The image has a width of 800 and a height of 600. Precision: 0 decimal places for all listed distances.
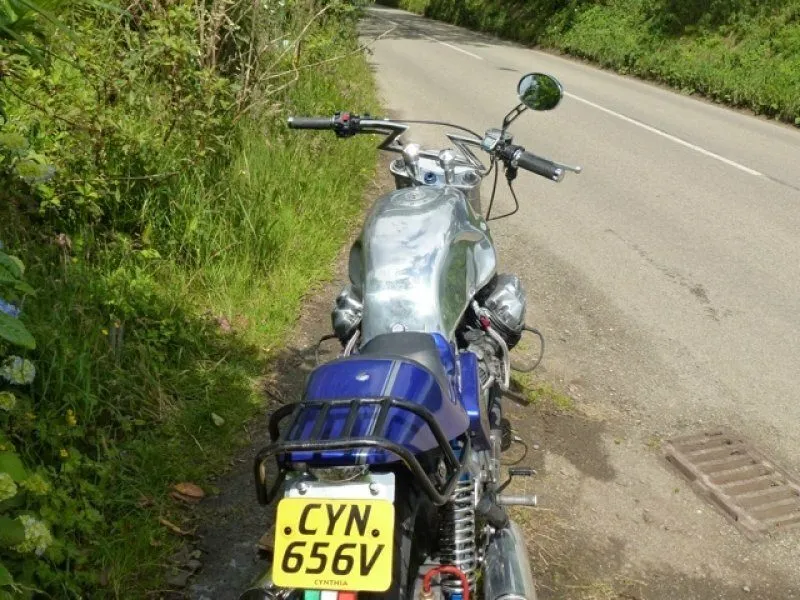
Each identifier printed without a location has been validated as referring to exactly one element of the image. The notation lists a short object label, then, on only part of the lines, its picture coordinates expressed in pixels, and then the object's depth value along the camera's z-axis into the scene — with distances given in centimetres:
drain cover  344
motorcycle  169
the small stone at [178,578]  277
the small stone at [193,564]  286
